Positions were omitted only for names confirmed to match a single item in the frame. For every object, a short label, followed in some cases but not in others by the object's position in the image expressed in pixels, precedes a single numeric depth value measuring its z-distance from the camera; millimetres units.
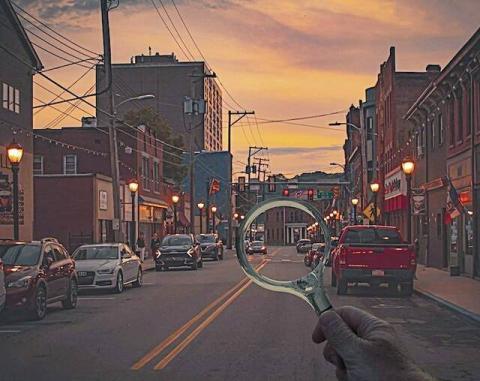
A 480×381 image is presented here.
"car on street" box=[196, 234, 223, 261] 51438
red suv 16875
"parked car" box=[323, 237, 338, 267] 23447
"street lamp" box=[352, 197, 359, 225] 50969
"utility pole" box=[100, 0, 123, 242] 33203
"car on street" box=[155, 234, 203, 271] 38281
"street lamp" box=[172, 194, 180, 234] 51247
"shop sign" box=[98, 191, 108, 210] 46656
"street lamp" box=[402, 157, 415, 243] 29234
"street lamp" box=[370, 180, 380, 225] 38994
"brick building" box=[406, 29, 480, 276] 27531
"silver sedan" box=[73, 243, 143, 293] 24312
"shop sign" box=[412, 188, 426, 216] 31656
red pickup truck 22250
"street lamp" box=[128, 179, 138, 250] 40750
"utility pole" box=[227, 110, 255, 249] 70188
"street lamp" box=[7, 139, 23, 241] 23672
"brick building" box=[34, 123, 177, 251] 55188
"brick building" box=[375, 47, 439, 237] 48656
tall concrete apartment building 104188
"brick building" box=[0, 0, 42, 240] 34469
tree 78812
